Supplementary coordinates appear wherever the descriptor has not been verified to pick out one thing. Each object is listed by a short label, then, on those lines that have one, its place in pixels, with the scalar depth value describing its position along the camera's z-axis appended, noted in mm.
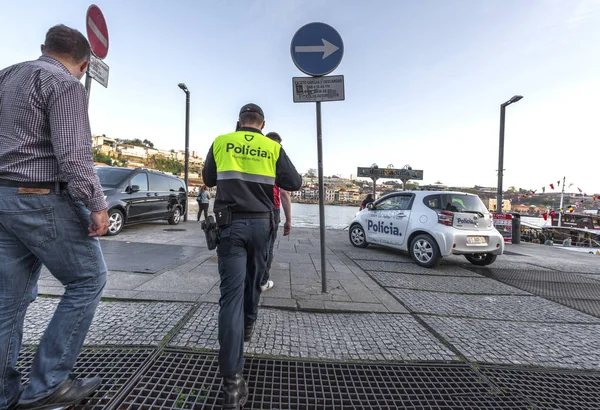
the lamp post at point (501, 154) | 13012
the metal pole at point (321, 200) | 3678
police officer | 1697
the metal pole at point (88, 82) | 2730
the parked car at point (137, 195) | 7348
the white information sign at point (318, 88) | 3592
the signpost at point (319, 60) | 3586
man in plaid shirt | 1394
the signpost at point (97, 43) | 2729
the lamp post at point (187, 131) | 12047
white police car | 5539
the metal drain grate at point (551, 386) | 1832
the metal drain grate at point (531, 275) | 5313
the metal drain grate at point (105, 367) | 1642
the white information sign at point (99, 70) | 2715
